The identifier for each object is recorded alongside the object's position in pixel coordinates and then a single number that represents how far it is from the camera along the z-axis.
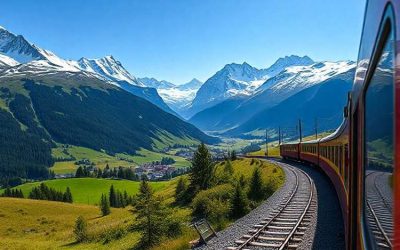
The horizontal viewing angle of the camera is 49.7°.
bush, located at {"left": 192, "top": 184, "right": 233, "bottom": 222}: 29.96
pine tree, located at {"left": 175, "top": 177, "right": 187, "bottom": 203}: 58.70
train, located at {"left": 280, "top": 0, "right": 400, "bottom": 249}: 2.88
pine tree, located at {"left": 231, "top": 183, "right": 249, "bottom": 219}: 30.19
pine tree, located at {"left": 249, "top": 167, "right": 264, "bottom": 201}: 38.47
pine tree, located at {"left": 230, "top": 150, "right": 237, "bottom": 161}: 110.93
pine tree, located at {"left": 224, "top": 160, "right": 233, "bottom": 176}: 64.82
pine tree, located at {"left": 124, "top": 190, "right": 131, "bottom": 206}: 133.76
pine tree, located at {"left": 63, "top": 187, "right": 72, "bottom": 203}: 142.38
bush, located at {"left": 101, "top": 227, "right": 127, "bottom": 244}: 46.47
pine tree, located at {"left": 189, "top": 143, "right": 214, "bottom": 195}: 54.66
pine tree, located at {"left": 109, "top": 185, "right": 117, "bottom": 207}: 136.00
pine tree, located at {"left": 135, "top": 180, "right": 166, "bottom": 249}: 30.92
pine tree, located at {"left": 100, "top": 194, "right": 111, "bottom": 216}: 101.62
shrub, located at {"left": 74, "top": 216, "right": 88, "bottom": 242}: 56.78
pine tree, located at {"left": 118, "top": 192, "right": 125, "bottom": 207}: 134.50
